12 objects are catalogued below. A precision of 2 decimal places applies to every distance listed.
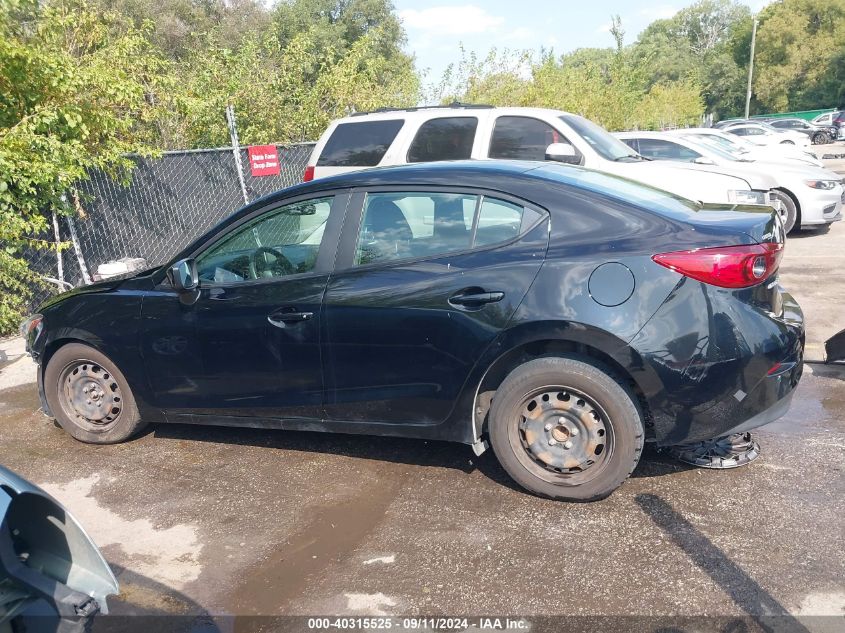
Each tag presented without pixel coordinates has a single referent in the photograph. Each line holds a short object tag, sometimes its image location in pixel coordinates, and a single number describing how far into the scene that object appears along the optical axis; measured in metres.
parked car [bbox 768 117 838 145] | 40.75
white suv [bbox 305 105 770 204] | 8.57
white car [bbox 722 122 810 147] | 28.02
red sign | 10.62
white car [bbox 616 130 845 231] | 11.02
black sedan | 3.51
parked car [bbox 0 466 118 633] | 2.20
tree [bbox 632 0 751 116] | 77.50
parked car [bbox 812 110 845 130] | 43.58
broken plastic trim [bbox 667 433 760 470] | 4.12
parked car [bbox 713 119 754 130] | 31.20
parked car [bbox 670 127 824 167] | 14.70
